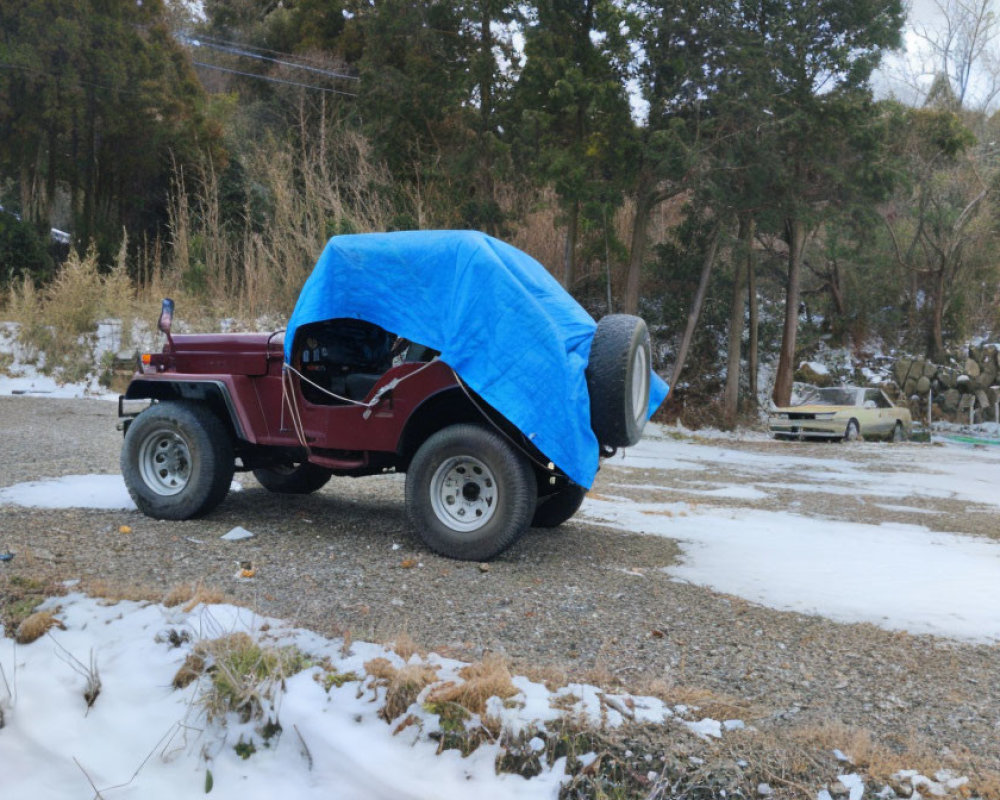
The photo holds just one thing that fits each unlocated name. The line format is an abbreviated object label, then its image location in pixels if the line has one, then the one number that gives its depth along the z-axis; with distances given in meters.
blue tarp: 5.19
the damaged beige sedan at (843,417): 19.20
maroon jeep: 5.43
